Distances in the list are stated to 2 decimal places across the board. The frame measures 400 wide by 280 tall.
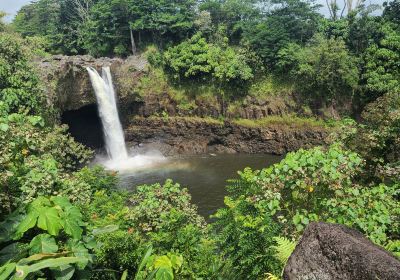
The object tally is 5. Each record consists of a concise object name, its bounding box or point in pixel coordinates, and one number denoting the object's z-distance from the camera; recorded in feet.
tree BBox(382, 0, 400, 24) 101.07
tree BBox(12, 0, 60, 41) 138.10
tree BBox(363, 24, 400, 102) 93.76
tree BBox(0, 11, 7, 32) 76.09
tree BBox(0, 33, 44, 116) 63.00
